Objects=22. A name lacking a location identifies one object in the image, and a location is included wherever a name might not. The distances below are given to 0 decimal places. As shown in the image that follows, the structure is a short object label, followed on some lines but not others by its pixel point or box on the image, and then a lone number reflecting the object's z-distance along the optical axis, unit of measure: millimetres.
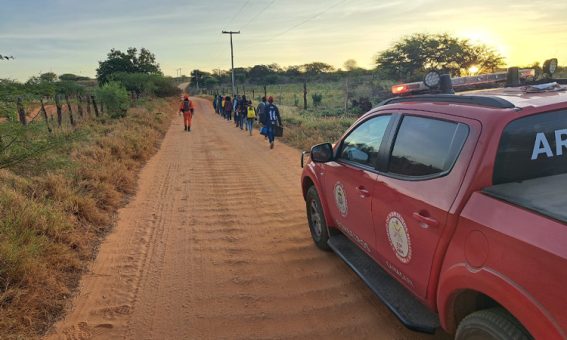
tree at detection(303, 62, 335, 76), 112288
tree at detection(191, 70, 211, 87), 121138
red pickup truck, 1935
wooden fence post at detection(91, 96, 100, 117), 22578
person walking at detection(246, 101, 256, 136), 18953
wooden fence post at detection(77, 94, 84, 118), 19709
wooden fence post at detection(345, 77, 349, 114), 23422
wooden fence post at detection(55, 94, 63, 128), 16725
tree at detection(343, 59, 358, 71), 82900
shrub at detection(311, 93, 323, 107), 34406
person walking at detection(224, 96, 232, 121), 28016
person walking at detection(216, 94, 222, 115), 34206
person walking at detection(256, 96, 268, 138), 14453
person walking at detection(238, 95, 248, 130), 20922
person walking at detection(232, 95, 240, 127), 22656
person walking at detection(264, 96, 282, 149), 14055
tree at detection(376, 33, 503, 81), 35472
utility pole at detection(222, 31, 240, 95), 52944
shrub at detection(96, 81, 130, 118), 23344
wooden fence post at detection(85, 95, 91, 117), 22234
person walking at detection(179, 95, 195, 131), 20406
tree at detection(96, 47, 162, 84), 56094
